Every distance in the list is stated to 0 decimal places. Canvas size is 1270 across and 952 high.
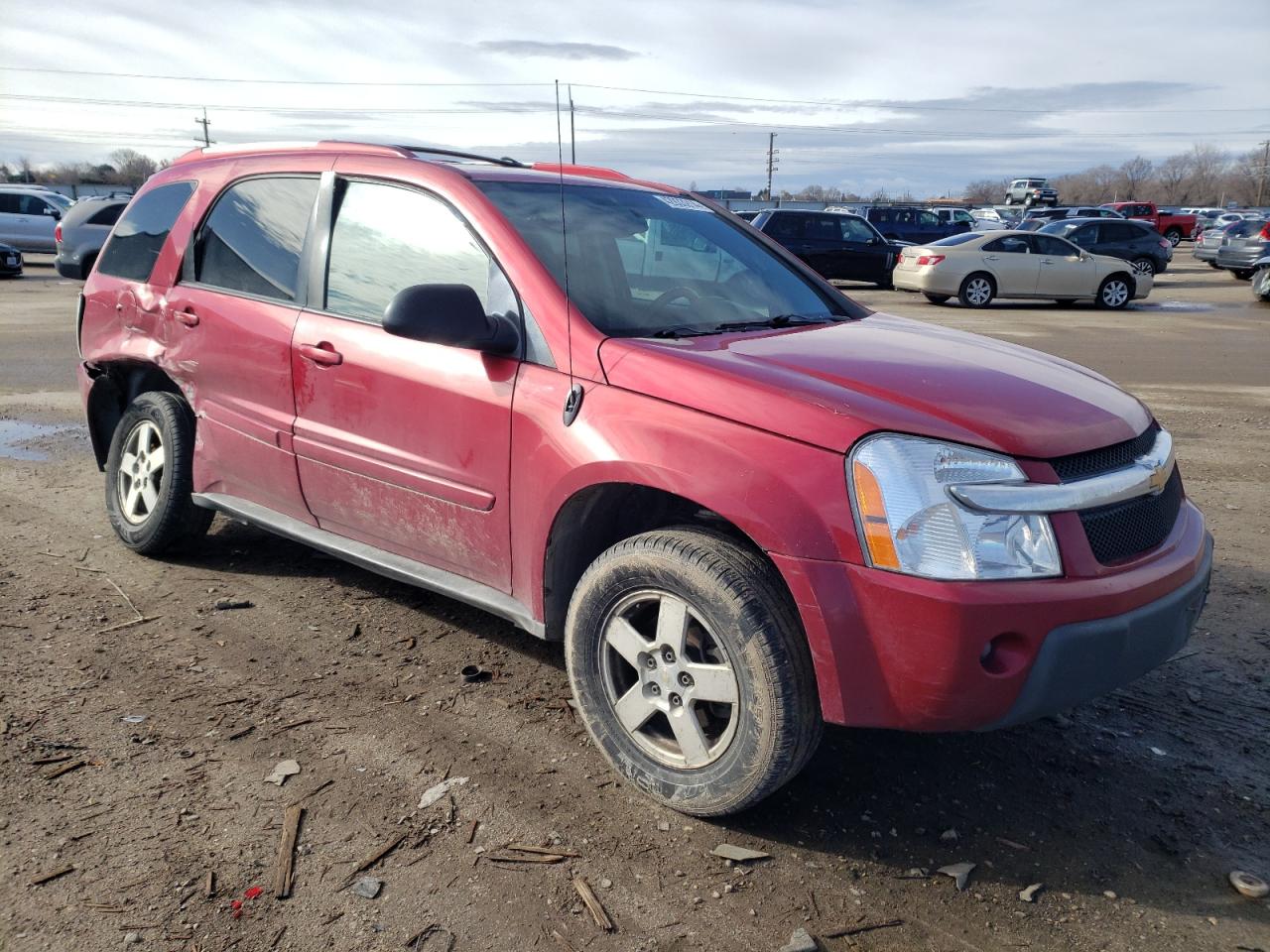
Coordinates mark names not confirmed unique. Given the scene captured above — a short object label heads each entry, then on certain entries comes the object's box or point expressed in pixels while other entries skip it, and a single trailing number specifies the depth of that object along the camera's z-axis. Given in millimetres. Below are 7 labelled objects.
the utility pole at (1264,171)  111938
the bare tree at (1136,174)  130750
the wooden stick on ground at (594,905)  2535
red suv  2609
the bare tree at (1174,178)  127125
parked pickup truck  49000
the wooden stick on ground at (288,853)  2637
